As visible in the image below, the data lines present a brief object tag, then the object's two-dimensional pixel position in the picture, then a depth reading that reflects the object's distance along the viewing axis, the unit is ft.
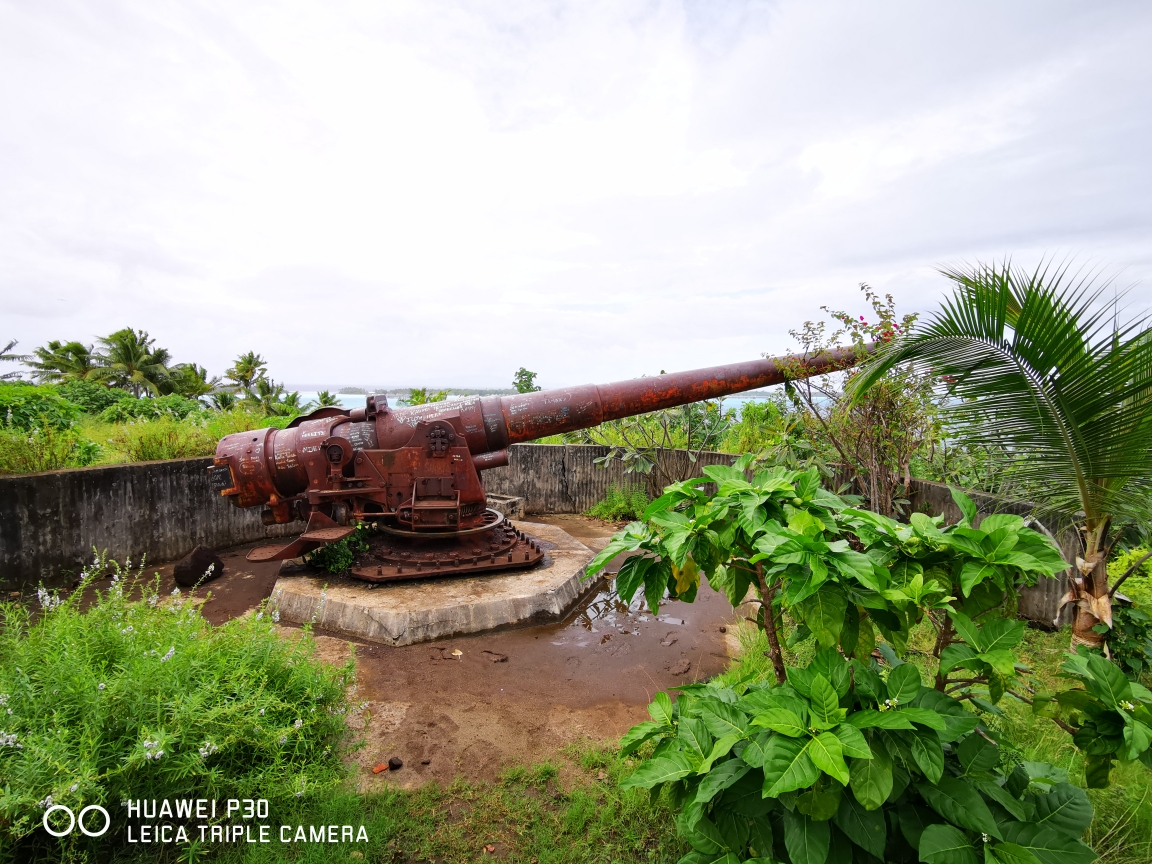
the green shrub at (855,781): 4.31
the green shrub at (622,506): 27.76
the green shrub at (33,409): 18.80
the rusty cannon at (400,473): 16.69
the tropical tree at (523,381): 48.93
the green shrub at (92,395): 48.83
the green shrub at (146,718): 5.31
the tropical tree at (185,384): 97.86
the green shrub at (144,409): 37.81
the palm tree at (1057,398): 6.95
